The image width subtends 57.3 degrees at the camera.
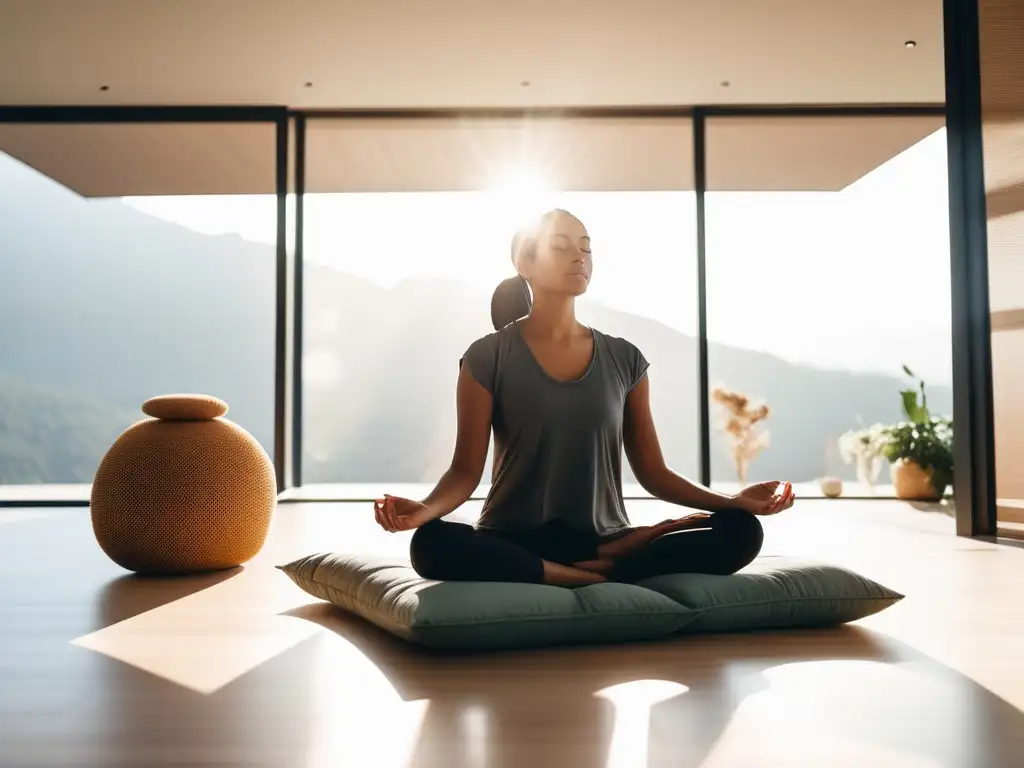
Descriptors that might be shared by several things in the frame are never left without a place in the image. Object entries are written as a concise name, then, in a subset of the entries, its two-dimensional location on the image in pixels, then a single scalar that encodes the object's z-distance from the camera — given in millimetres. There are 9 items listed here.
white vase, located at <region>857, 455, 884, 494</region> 5777
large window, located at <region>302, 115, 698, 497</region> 5691
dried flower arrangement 5742
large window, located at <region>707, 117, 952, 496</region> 5680
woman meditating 1990
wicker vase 2705
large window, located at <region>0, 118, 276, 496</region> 5762
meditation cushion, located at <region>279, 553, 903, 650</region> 1739
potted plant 5445
